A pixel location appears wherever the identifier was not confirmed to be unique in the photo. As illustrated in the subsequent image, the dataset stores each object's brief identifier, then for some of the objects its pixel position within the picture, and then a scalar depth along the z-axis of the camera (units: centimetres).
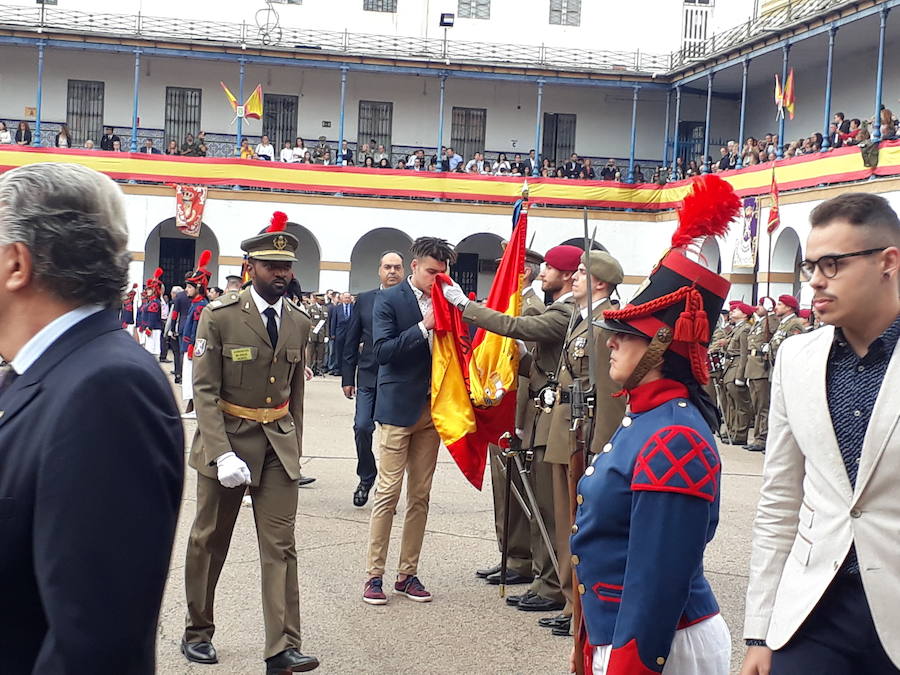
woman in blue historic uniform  275
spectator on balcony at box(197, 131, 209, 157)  3272
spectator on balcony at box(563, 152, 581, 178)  3419
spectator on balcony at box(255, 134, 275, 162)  3322
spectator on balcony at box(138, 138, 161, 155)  3265
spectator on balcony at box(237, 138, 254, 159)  3284
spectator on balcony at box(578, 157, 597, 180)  3406
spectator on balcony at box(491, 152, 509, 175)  3434
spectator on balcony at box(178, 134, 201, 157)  3266
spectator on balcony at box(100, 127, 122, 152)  3291
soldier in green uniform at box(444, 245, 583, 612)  618
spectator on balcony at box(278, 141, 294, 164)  3316
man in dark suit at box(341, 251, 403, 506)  857
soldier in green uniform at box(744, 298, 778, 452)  1540
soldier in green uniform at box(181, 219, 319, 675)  496
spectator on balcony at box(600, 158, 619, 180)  3444
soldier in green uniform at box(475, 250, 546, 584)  682
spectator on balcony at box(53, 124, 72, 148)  3272
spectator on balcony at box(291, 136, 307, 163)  3325
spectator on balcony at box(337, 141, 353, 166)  3334
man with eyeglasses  272
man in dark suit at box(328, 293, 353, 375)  2412
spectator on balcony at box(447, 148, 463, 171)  3431
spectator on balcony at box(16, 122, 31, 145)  3275
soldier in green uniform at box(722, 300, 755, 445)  1574
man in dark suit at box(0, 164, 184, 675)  188
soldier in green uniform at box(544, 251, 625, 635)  587
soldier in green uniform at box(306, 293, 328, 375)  2117
